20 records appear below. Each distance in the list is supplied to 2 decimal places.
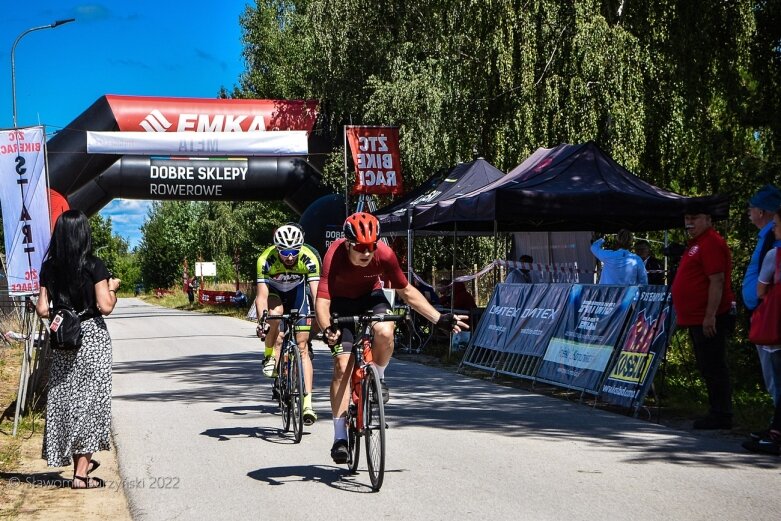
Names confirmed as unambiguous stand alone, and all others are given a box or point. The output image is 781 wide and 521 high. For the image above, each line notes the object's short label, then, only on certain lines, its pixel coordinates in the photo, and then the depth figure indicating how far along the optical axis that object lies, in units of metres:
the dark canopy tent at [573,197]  15.44
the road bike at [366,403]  6.73
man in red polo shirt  9.54
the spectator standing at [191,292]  66.03
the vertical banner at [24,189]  9.84
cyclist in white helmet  9.72
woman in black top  7.02
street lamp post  29.27
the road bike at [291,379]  9.09
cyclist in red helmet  7.02
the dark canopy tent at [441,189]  19.70
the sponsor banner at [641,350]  10.41
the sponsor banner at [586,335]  11.40
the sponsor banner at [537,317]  12.98
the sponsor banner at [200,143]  27.41
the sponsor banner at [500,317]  14.29
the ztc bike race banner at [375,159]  25.62
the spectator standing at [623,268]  13.65
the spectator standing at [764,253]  8.34
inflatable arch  27.48
